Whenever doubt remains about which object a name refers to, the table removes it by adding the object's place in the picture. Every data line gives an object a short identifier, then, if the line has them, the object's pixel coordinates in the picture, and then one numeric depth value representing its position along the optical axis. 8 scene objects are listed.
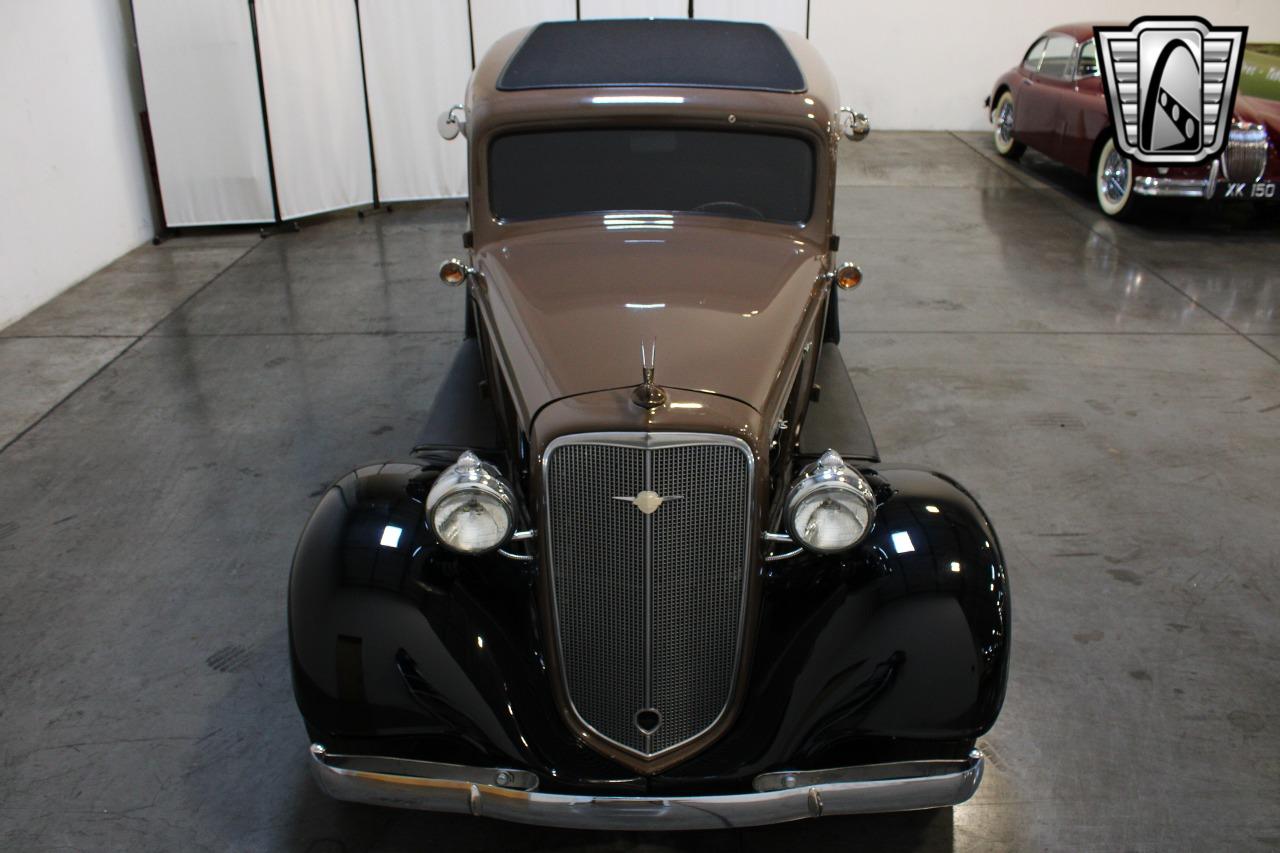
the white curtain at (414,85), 9.15
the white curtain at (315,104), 8.48
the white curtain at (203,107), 8.09
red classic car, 8.31
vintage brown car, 2.54
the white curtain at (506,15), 9.24
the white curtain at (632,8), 9.45
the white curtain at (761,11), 9.77
